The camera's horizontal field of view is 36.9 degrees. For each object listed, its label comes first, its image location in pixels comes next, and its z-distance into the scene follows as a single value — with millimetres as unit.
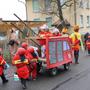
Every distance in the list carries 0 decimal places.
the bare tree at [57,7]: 13807
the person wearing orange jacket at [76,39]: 6450
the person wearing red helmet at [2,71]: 4650
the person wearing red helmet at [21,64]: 4264
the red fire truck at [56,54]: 5040
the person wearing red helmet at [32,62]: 4852
